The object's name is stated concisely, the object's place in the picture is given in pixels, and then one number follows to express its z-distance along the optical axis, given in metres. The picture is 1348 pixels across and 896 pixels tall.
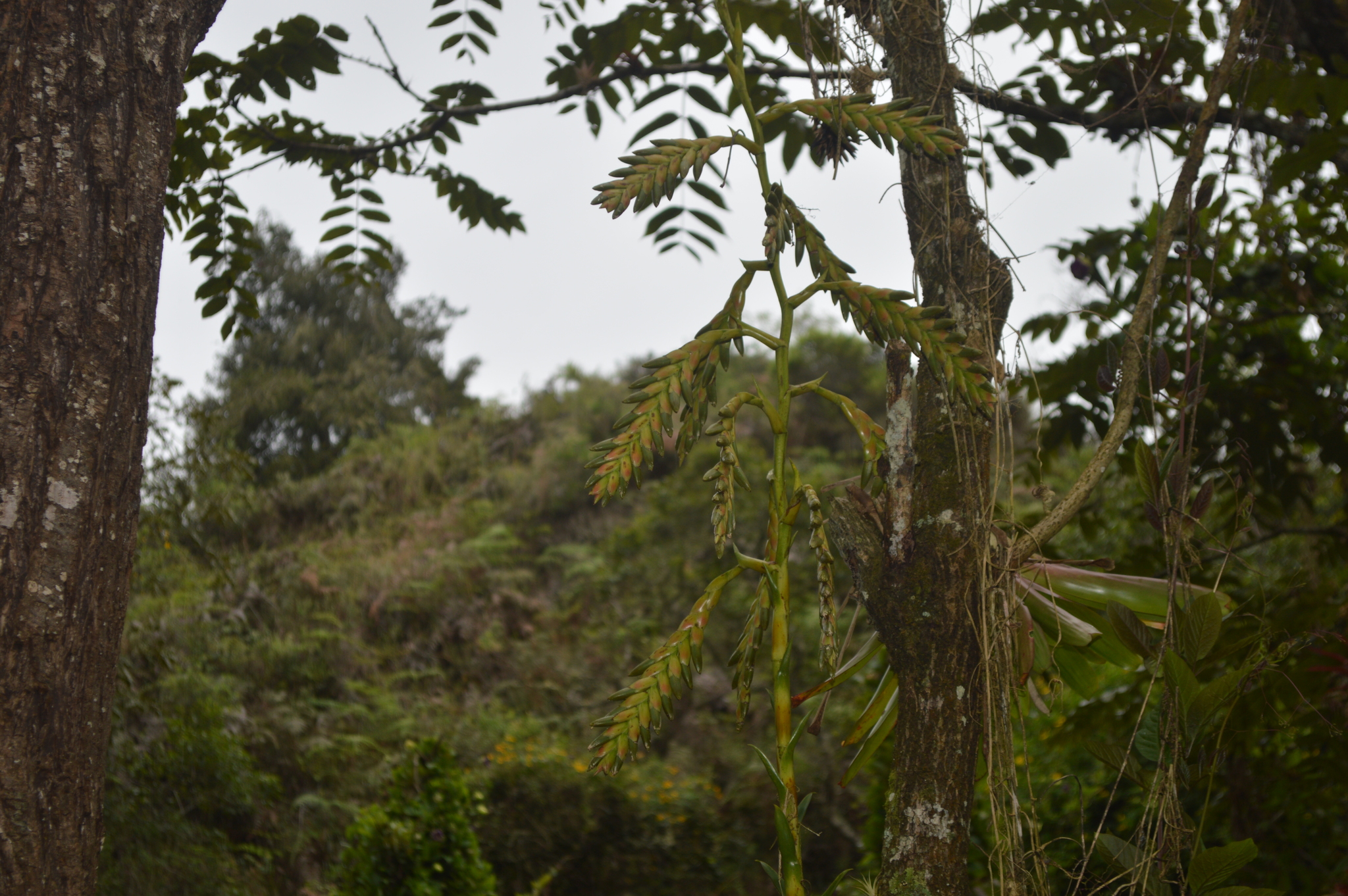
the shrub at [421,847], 3.80
